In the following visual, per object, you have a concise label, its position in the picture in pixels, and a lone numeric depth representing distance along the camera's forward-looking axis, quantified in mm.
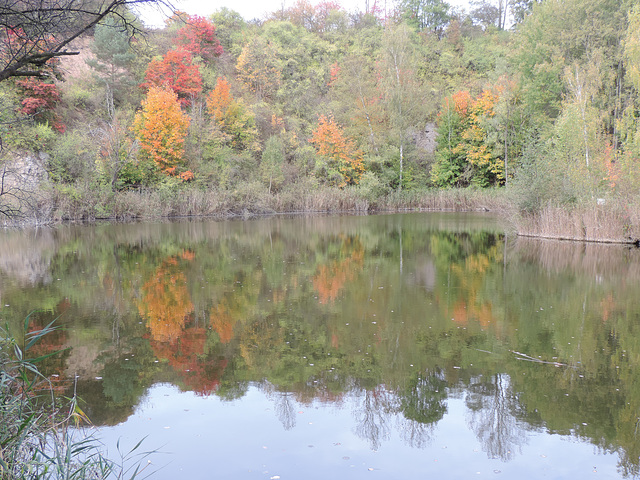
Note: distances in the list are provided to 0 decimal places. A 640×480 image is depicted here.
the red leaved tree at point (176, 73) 33906
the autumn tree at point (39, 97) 26969
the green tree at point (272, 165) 33156
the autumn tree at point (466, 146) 36531
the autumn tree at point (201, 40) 38594
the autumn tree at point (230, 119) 34562
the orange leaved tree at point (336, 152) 35438
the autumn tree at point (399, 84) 36156
